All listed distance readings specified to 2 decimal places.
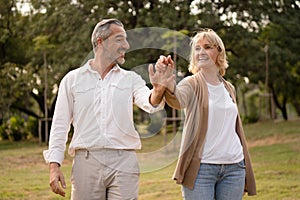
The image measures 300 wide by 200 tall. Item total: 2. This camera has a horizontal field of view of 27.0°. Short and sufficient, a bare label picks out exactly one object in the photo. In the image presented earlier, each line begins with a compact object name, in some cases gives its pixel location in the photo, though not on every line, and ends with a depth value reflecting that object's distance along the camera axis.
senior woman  3.06
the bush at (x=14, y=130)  24.39
